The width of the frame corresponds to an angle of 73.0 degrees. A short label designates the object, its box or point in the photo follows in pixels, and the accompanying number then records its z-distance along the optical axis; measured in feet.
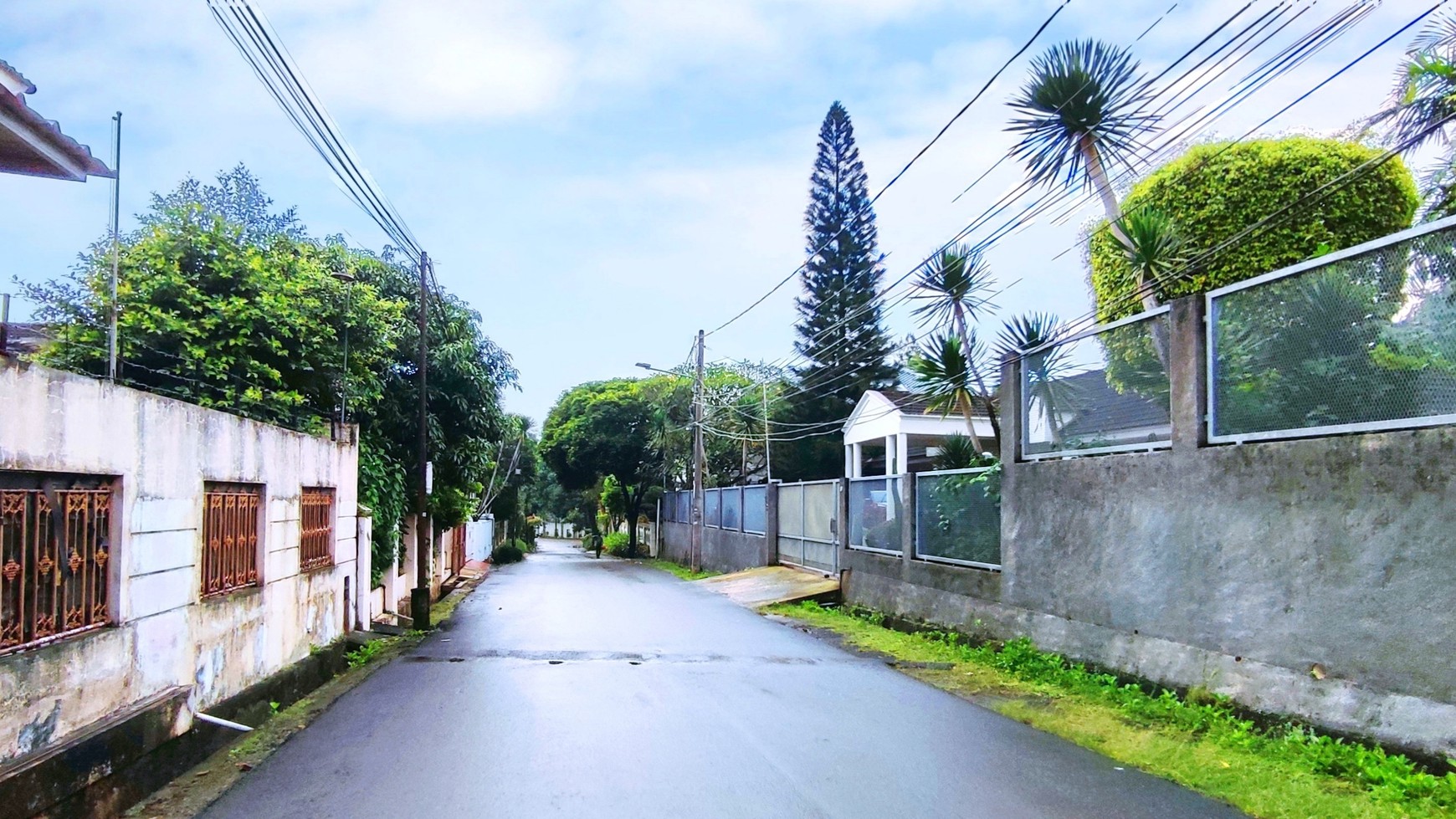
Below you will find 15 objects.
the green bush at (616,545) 157.99
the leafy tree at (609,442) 136.56
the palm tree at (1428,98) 32.86
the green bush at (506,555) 132.05
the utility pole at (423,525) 49.42
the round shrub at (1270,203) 33.65
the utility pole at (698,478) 101.60
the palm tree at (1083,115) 34.65
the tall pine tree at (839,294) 124.36
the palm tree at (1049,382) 34.14
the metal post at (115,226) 21.34
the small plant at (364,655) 37.04
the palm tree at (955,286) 45.50
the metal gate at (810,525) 62.39
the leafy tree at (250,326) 32.01
